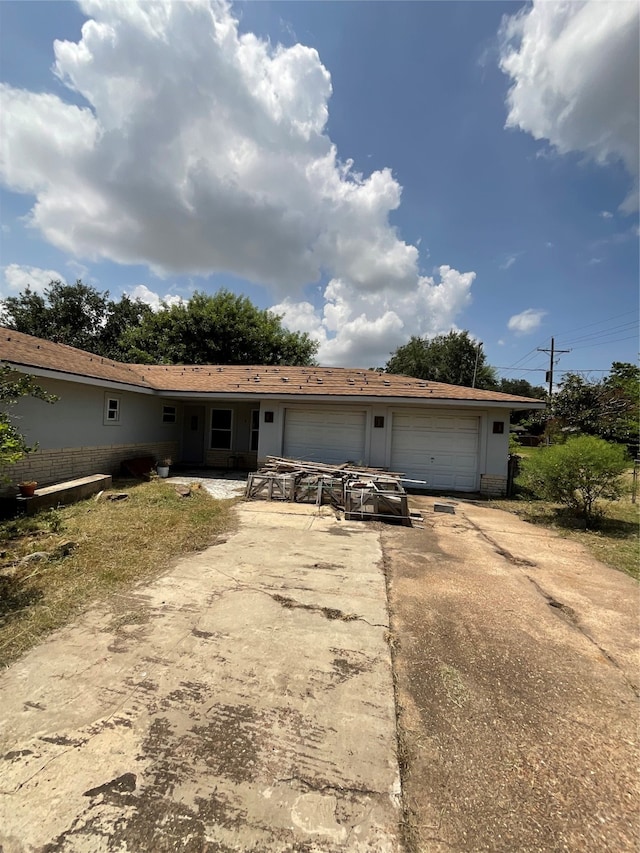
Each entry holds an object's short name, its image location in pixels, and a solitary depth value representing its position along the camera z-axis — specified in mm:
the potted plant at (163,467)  11305
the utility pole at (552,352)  32469
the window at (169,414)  13601
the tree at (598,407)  19141
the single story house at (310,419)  9562
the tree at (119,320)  31062
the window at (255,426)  13844
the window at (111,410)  10602
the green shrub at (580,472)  7277
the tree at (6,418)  4004
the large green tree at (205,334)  25359
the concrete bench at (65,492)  7164
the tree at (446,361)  39469
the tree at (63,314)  28147
